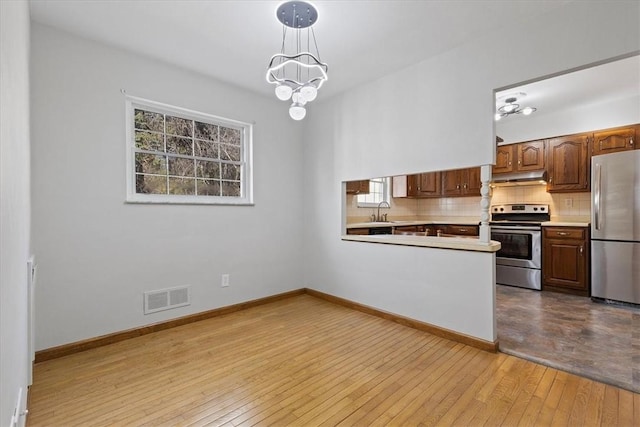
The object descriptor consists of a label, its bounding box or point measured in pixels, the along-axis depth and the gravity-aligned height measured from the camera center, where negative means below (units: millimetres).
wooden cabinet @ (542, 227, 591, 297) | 4129 -666
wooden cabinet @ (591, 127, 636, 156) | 4066 +1001
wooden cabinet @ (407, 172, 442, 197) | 5988 +562
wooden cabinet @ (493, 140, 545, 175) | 4820 +929
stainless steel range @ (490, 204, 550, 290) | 4492 -525
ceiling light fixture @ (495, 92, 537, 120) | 4061 +1479
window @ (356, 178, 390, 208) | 5441 +349
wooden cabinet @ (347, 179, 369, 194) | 4598 +410
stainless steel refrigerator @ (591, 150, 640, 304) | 3629 -170
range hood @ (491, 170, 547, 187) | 4711 +562
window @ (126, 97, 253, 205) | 3035 +638
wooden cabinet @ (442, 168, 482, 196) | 5535 +576
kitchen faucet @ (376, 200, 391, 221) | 5660 +161
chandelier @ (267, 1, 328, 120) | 2161 +1515
